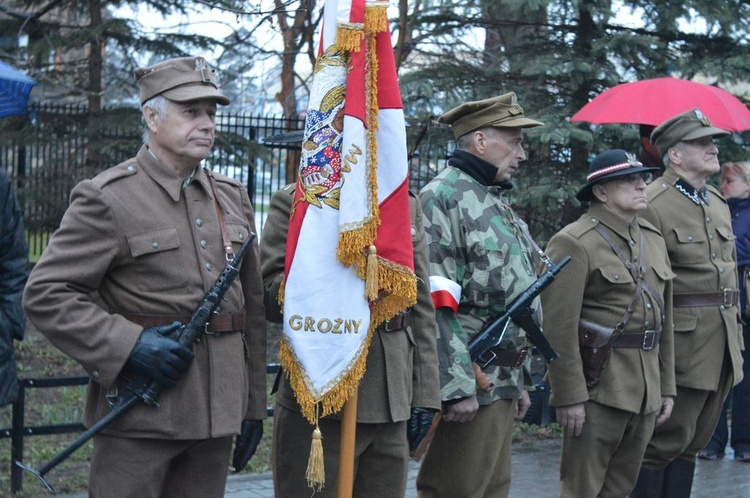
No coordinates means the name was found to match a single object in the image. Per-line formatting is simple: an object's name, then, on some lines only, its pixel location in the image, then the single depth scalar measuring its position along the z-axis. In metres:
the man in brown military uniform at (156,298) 3.66
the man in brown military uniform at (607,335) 5.37
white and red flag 4.14
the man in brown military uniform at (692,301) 6.09
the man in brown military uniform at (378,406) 4.27
